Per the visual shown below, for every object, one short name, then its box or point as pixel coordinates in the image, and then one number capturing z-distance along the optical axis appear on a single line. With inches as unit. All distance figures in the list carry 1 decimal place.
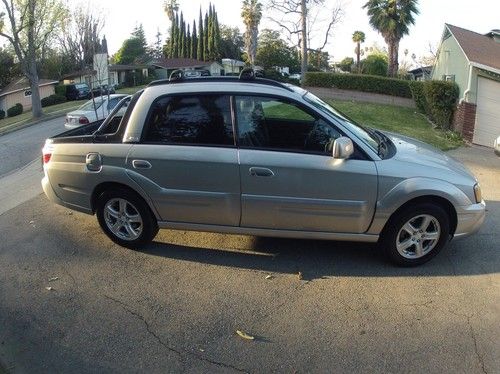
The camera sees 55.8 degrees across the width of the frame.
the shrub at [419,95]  791.1
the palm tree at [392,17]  1302.9
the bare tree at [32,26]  1154.7
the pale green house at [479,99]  582.2
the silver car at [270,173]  171.6
